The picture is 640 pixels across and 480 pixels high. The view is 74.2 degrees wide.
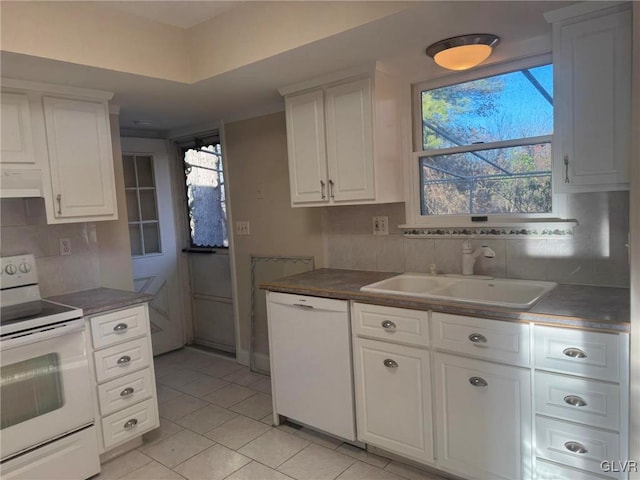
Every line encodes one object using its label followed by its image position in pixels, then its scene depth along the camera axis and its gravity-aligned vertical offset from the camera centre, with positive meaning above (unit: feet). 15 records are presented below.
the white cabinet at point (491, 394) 5.29 -2.78
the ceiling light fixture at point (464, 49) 6.68 +2.48
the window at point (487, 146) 7.42 +1.07
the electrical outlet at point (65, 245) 9.35 -0.42
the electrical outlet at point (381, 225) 9.20 -0.36
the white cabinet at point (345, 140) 8.05 +1.42
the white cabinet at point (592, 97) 5.68 +1.38
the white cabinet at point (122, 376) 7.84 -2.96
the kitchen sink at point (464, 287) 7.07 -1.50
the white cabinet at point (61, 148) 7.66 +1.52
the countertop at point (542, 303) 5.30 -1.48
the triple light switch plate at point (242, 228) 12.13 -0.33
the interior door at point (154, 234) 13.05 -0.39
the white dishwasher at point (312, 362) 7.79 -2.91
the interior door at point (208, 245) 13.21 -0.86
